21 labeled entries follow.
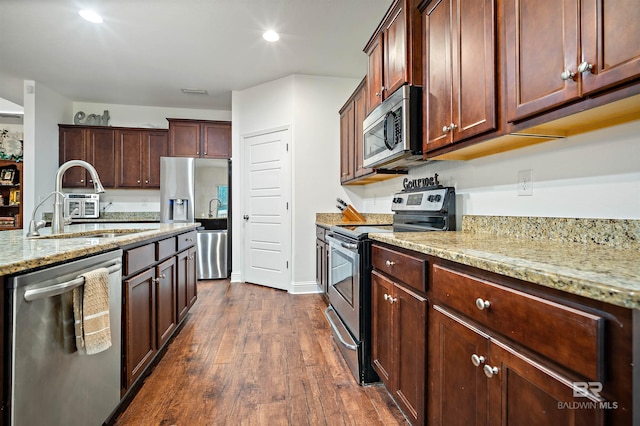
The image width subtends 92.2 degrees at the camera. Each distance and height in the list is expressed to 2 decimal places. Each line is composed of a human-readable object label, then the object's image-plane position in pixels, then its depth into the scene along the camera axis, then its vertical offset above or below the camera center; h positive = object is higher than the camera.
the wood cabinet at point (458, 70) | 1.36 +0.71
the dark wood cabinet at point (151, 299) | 1.57 -0.55
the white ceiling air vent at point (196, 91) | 4.59 +1.83
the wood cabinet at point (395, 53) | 1.89 +1.08
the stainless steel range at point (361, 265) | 1.83 -0.35
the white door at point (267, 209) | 4.01 +0.05
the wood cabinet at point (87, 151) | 4.83 +0.98
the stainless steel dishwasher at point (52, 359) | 0.90 -0.48
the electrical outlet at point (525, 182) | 1.48 +0.15
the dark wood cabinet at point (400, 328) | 1.27 -0.55
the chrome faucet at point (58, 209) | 1.92 +0.02
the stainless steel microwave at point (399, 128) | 1.88 +0.55
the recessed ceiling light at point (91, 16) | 2.75 +1.80
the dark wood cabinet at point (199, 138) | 4.81 +1.17
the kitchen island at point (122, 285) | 0.91 -0.34
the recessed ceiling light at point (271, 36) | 3.09 +1.80
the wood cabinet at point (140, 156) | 5.00 +0.93
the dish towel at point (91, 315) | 1.14 -0.39
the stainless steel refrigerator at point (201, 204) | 4.55 +0.13
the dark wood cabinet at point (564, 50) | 0.84 +0.52
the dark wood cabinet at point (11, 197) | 5.28 +0.28
